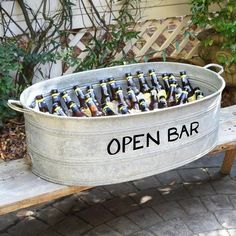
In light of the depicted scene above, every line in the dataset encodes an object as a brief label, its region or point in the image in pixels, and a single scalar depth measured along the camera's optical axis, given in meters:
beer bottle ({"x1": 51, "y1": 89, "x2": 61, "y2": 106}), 2.44
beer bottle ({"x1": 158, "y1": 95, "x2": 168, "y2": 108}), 2.50
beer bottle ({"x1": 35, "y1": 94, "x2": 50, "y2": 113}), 2.37
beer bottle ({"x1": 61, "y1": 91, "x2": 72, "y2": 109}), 2.44
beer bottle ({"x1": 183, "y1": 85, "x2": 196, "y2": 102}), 2.60
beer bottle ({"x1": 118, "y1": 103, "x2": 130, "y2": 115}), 2.34
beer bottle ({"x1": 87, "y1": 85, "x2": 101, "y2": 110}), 2.52
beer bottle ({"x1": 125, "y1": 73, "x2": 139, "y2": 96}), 2.68
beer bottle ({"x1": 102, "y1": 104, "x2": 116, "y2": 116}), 2.37
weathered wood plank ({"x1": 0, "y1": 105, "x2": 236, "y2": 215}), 2.13
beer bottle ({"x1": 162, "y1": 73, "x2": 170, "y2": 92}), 2.70
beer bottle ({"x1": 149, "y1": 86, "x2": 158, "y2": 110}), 2.54
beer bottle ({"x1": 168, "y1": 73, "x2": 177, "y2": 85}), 2.69
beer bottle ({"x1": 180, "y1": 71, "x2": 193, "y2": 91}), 2.69
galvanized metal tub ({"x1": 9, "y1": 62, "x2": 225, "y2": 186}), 2.12
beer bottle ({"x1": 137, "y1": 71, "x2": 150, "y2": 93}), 2.69
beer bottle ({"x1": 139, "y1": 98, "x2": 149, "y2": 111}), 2.44
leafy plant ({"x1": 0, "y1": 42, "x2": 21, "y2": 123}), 3.07
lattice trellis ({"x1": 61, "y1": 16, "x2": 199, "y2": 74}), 3.70
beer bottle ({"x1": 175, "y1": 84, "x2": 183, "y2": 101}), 2.57
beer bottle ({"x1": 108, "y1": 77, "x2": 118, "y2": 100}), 2.61
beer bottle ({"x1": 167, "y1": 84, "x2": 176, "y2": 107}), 2.59
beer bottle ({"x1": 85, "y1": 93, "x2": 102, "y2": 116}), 2.42
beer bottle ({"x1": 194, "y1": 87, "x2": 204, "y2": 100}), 2.57
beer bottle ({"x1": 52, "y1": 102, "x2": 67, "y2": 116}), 2.32
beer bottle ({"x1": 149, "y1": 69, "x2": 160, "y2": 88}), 2.72
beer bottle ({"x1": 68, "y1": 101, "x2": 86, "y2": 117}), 2.38
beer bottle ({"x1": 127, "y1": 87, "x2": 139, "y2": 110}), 2.54
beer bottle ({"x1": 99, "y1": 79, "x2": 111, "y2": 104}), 2.58
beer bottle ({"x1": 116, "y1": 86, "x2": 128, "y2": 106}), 2.54
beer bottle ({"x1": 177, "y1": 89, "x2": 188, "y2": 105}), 2.54
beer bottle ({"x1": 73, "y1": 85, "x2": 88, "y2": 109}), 2.50
